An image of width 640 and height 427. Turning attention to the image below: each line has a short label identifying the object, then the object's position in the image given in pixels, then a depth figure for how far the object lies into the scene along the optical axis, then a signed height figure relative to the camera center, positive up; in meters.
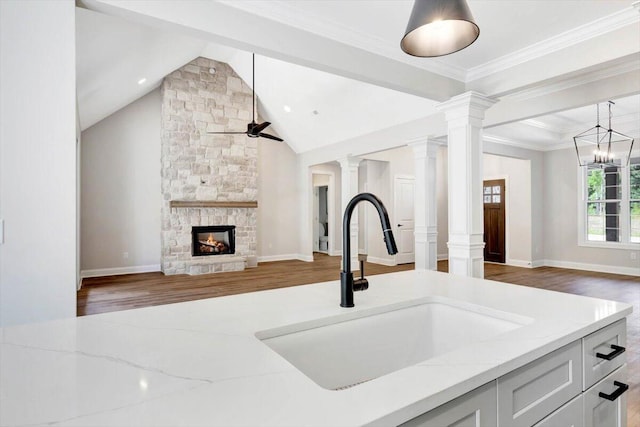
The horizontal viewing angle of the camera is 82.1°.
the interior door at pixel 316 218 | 11.13 -0.11
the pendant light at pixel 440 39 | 1.70 +0.82
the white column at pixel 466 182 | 3.58 +0.30
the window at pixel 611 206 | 6.84 +0.11
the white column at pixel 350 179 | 7.36 +0.71
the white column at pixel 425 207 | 5.76 +0.10
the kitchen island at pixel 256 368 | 0.61 -0.32
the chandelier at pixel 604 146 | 6.68 +1.25
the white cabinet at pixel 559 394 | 0.74 -0.44
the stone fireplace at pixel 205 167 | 7.02 +0.98
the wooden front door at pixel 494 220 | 8.56 -0.18
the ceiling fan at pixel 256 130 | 5.28 +1.26
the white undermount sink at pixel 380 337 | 1.11 -0.41
